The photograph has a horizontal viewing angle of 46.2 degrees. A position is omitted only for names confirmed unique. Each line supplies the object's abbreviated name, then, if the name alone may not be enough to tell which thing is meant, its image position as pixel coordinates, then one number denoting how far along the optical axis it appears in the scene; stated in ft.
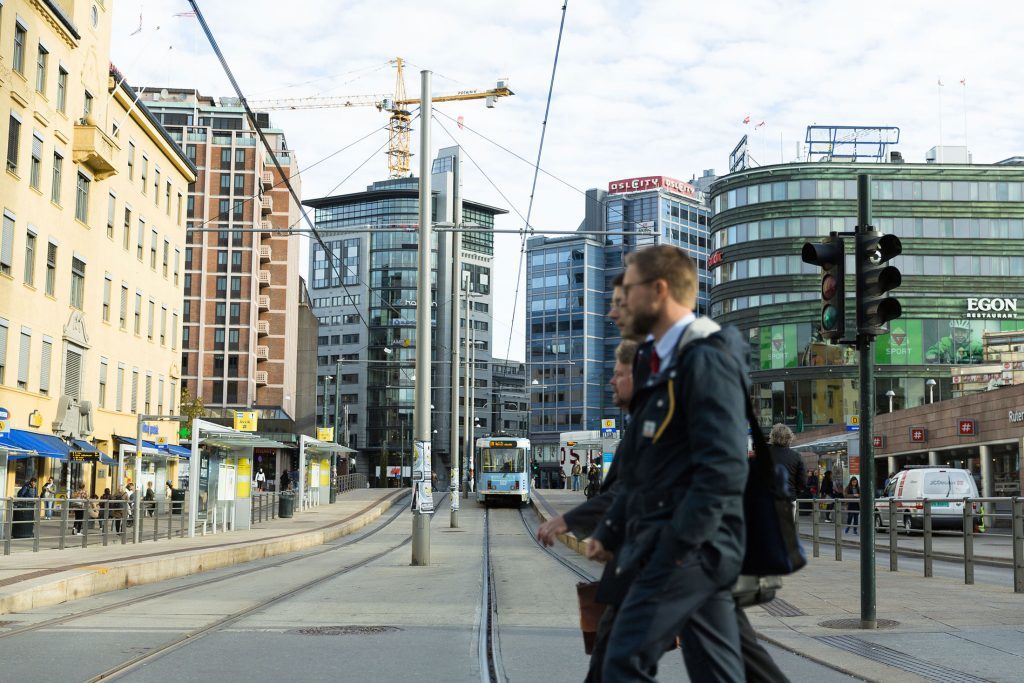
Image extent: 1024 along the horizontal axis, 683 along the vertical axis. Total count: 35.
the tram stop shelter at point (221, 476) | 89.40
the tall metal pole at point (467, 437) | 191.14
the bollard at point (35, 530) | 67.77
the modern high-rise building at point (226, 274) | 332.80
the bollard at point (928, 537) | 49.93
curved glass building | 214.69
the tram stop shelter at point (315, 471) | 145.28
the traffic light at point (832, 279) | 32.19
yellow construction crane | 419.13
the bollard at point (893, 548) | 54.75
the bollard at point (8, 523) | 65.26
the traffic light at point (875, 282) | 31.42
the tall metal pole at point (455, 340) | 120.37
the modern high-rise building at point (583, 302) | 427.74
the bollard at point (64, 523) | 70.59
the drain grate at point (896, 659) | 23.59
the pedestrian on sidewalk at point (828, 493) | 69.87
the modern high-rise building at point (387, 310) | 450.71
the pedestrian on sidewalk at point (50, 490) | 100.89
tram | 162.09
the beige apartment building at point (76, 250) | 108.88
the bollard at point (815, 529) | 69.21
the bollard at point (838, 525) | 63.00
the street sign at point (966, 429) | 125.18
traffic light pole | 31.68
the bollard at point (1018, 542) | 41.65
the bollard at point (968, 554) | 45.88
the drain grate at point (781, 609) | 36.01
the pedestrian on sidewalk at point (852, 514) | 69.72
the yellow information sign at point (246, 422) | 113.09
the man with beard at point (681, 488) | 11.74
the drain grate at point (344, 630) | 32.73
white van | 95.89
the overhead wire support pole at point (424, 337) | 65.21
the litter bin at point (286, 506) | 127.03
